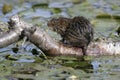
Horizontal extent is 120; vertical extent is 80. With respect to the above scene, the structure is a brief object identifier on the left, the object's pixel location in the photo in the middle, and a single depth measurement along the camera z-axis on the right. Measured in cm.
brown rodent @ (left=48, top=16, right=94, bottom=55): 979
